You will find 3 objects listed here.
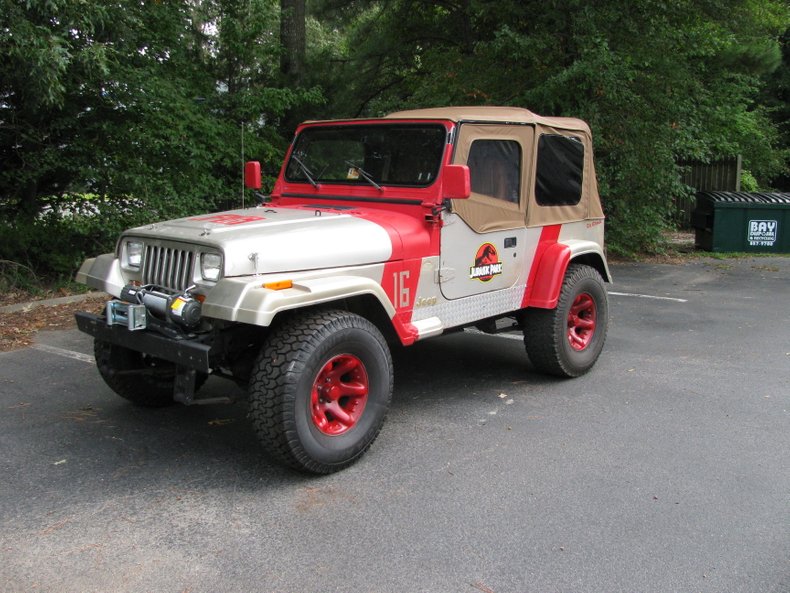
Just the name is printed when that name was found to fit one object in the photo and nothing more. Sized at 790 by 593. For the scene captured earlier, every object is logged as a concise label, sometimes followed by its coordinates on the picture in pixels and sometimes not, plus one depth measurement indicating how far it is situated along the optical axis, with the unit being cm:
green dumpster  1366
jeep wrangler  378
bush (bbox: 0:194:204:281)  884
